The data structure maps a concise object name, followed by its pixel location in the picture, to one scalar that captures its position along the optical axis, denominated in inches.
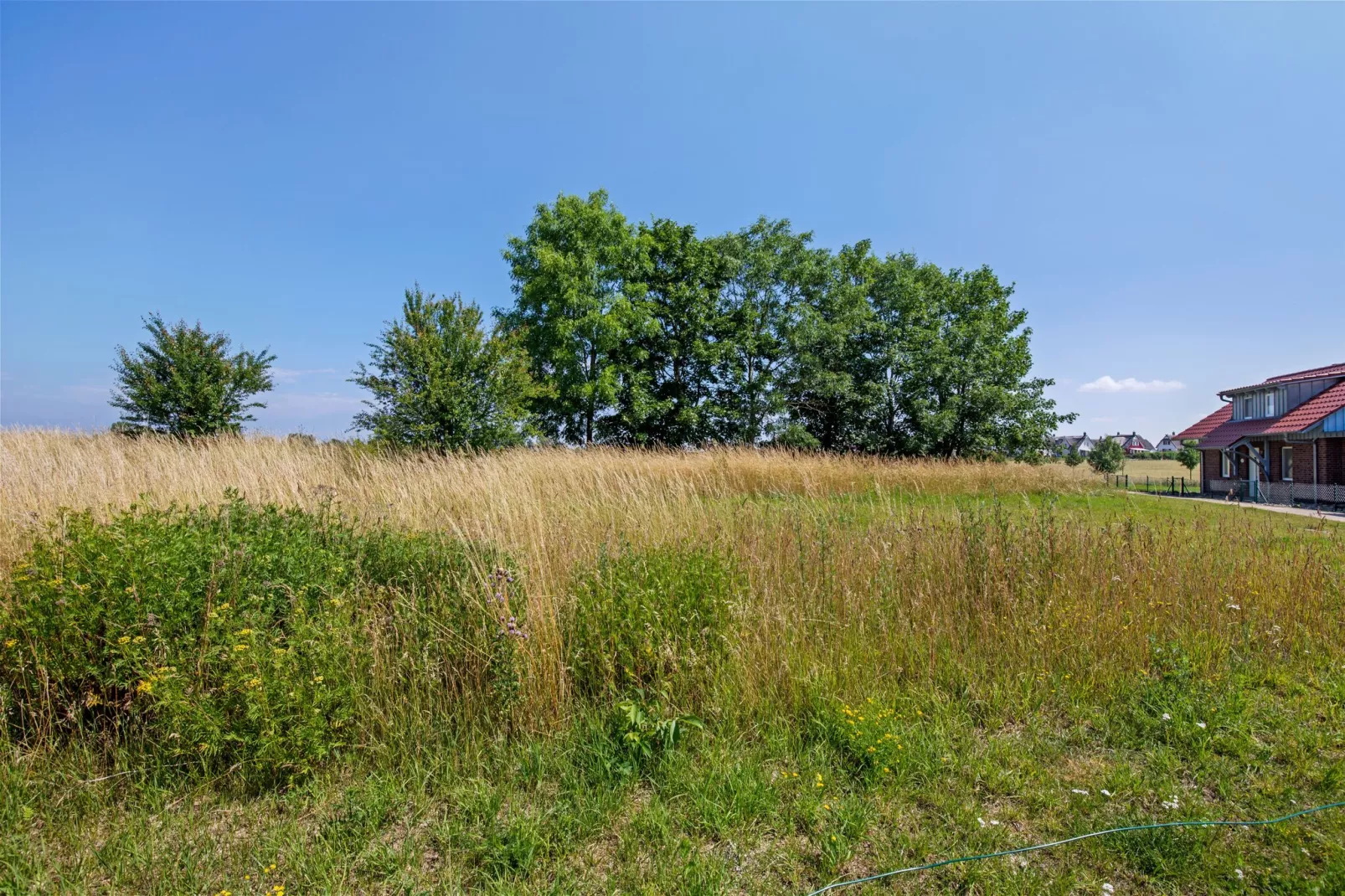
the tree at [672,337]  992.2
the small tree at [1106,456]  1682.9
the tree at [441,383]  421.7
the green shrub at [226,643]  107.2
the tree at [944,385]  1027.9
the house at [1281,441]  956.3
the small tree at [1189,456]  1697.8
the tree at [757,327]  1008.9
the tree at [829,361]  974.4
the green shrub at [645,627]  130.3
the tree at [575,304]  910.4
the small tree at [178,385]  516.4
